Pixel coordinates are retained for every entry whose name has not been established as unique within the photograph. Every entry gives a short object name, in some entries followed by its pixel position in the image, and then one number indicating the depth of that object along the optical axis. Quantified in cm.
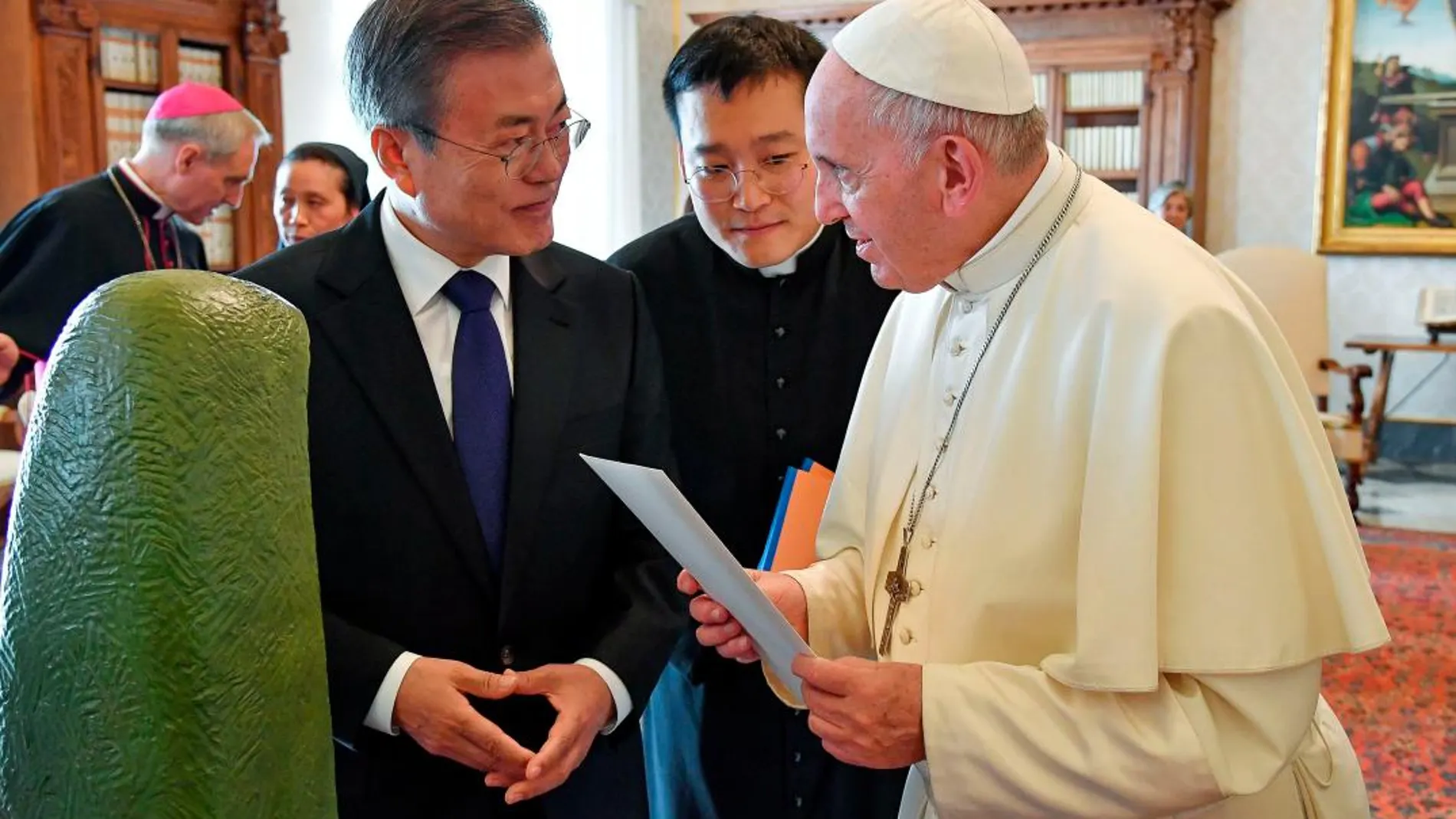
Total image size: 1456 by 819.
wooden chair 744
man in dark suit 151
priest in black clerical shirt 196
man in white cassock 123
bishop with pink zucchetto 420
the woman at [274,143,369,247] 406
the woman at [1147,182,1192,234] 805
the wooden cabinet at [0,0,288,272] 586
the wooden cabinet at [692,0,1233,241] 867
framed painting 826
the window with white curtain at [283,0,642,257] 855
